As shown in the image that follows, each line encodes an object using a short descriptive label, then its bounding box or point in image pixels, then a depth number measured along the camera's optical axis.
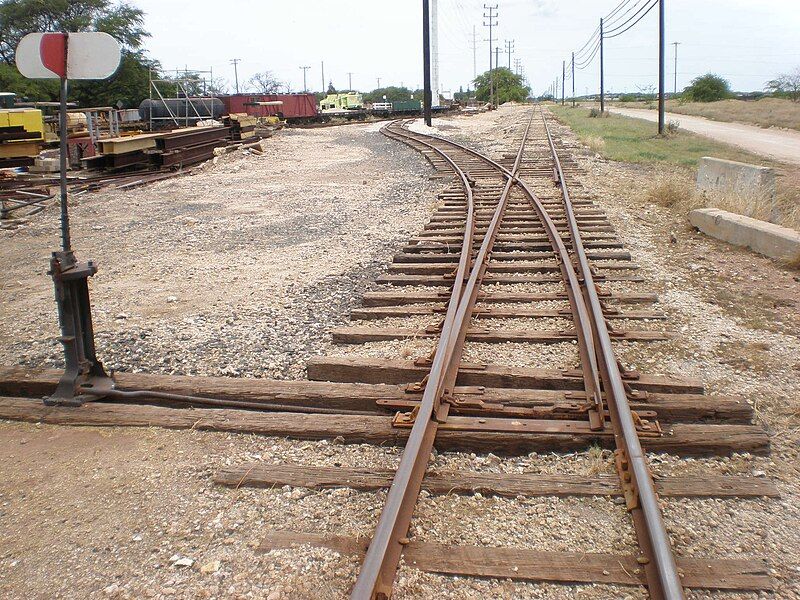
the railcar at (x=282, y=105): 38.48
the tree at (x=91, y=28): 53.25
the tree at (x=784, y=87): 79.94
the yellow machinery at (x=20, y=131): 20.06
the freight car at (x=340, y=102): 56.97
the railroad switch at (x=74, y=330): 4.41
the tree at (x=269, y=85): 92.69
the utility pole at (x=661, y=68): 25.38
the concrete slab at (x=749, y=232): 7.75
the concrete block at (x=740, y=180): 9.84
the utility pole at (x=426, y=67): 32.66
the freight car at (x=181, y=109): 29.41
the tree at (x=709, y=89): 92.69
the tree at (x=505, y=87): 119.94
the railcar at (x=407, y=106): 56.53
